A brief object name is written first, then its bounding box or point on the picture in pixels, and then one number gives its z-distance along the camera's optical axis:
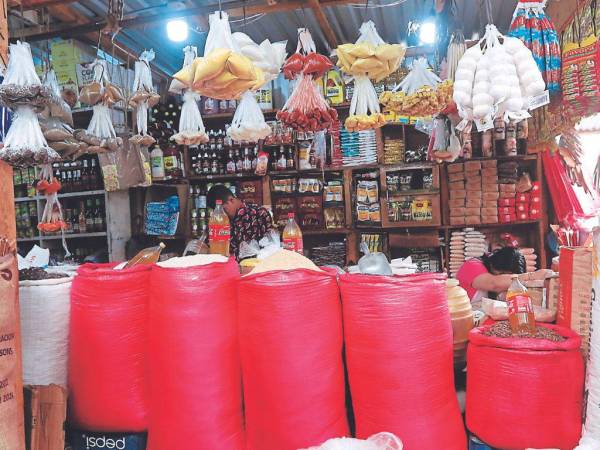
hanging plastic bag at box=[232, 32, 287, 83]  2.49
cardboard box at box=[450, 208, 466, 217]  4.79
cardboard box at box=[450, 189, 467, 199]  4.77
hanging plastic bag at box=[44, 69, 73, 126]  2.53
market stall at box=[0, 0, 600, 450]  1.54
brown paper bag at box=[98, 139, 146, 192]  4.55
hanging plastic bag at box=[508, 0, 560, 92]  2.29
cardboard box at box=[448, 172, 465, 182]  4.79
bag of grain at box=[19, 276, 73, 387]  1.81
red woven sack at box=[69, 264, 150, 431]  1.79
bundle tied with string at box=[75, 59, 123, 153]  2.94
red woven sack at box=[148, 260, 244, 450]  1.67
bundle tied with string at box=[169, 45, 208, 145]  2.87
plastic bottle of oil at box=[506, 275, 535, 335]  1.61
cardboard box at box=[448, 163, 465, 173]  4.79
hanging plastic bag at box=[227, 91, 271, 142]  2.70
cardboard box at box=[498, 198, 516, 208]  4.70
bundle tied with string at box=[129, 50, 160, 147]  3.06
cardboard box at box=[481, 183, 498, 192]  4.68
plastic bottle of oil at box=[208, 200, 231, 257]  3.30
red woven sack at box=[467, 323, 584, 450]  1.47
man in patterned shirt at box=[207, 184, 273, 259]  4.24
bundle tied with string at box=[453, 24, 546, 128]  1.84
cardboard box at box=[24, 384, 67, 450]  1.61
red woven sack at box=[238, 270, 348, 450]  1.60
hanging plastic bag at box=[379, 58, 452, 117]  2.47
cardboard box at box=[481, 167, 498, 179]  4.70
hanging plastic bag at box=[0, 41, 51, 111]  1.89
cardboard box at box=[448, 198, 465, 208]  4.79
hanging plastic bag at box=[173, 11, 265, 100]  2.01
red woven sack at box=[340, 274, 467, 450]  1.55
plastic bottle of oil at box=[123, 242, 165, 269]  2.09
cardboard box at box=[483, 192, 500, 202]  4.68
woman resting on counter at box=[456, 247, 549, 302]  3.02
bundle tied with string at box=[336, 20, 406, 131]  2.46
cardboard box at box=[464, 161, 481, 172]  4.72
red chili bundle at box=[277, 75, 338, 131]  2.62
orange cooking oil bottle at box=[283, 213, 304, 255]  2.90
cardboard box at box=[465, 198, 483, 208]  4.72
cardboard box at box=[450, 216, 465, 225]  4.79
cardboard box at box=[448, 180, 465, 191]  4.79
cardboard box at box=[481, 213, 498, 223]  4.68
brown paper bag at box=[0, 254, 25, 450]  1.29
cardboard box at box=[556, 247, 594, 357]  1.60
